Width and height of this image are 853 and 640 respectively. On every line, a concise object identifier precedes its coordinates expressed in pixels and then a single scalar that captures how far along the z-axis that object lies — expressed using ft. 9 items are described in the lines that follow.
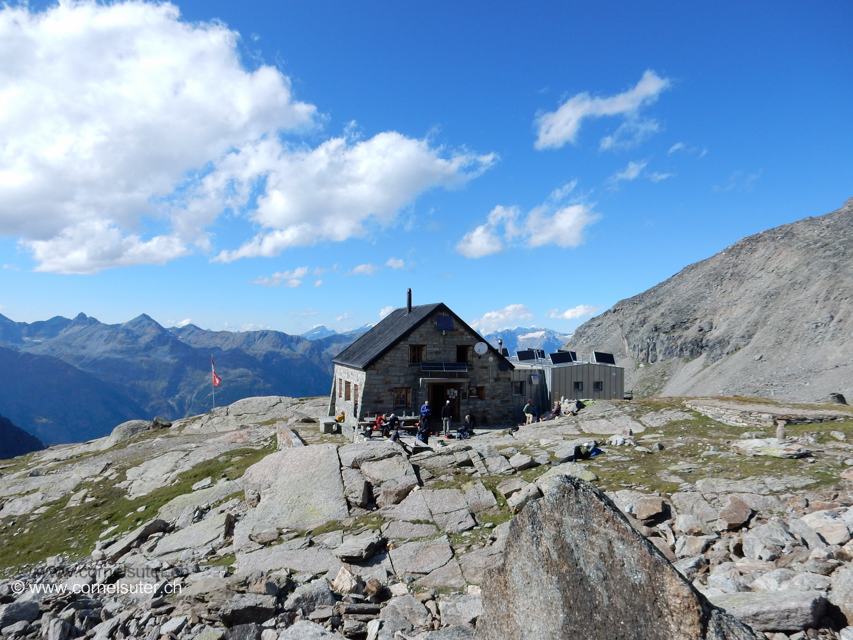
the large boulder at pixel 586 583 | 13.50
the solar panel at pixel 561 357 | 127.75
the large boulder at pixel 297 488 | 42.32
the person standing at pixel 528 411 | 91.49
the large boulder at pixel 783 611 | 17.20
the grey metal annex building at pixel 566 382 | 103.81
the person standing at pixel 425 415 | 73.51
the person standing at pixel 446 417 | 86.33
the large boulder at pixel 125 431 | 126.31
